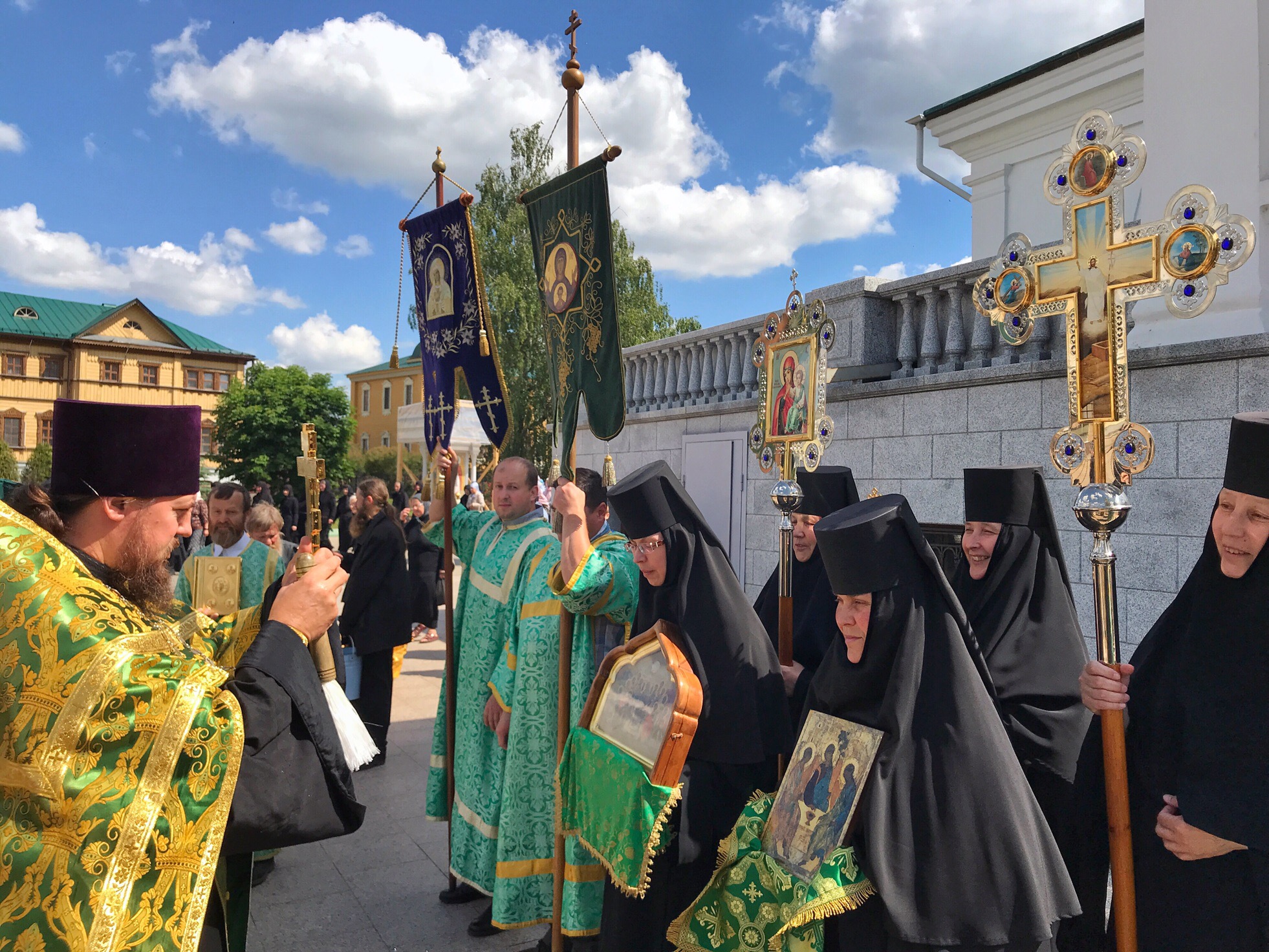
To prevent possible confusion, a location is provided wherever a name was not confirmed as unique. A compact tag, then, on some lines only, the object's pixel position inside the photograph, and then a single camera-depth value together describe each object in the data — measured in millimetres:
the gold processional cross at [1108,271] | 2365
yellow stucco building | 59750
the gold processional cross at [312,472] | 2584
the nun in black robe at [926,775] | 2059
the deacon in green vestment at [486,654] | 3998
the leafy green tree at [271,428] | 37719
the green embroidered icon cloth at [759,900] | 2145
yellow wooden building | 50656
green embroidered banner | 3945
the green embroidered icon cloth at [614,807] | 2523
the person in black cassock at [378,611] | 6277
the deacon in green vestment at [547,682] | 3410
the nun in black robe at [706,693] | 2775
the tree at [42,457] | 33625
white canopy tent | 21172
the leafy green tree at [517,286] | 25828
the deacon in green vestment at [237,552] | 5023
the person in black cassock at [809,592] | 3365
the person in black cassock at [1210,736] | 2053
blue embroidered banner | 4633
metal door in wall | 7988
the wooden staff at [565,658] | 3307
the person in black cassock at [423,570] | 7410
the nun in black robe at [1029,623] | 2900
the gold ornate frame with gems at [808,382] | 3359
